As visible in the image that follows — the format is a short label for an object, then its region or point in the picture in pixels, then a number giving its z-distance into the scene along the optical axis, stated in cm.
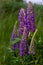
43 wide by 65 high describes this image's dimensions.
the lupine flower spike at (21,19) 135
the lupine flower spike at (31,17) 135
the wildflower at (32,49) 123
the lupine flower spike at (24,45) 127
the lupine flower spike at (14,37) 139
